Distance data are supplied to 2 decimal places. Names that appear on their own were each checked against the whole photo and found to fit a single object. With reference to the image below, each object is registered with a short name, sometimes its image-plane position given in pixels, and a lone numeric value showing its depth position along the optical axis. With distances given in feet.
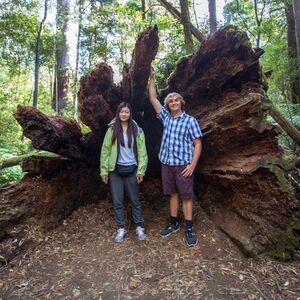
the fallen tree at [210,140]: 14.94
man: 15.59
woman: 16.21
